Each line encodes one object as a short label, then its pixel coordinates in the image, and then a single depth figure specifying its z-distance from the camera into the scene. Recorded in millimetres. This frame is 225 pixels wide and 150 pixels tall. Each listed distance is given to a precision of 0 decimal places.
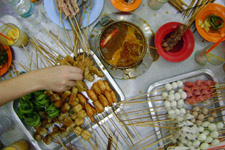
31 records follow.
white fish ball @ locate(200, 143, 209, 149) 633
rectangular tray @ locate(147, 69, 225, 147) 738
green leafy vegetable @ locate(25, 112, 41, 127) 665
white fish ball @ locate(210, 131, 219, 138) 640
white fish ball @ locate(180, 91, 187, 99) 712
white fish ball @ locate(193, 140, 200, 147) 640
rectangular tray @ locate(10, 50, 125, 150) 699
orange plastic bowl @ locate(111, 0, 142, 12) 743
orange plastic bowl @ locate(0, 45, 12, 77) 762
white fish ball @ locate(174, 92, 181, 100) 711
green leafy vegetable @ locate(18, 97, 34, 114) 648
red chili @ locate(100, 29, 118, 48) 738
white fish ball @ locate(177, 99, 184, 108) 714
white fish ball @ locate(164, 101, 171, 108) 711
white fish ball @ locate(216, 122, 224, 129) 651
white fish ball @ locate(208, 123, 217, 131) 658
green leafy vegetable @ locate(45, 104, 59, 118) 679
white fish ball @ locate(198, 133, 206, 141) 650
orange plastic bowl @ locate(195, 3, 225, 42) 718
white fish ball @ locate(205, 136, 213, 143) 647
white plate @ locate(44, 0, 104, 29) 747
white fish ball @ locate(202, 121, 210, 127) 683
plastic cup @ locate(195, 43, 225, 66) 708
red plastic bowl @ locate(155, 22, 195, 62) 696
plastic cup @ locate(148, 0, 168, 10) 743
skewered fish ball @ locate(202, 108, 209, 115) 712
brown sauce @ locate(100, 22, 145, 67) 736
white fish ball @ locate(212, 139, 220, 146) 634
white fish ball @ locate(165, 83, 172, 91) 722
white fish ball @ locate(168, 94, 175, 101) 707
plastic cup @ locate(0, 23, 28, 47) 728
